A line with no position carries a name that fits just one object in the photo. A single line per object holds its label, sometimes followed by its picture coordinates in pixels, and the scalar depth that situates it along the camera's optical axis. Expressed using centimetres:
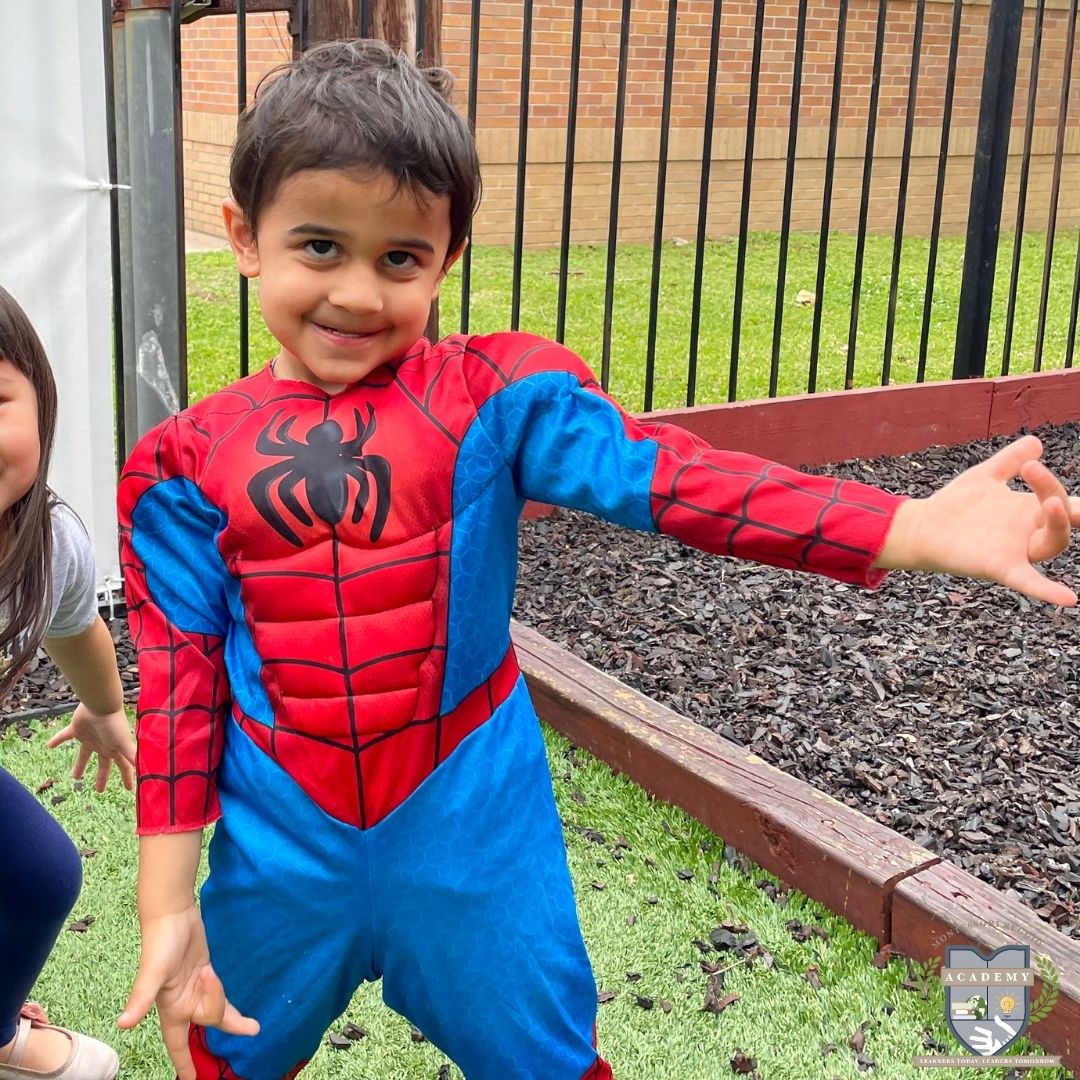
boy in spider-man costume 151
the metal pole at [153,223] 385
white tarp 347
